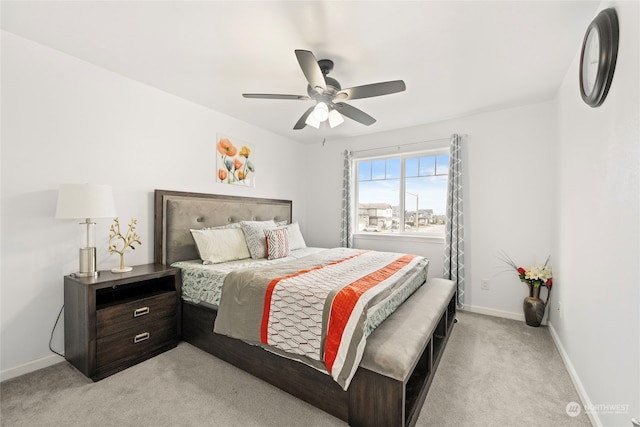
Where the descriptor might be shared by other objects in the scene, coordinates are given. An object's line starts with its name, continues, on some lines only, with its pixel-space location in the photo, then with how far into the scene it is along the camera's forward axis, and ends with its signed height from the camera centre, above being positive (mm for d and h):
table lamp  1954 +21
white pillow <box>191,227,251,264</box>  2686 -358
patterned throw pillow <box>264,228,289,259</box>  2960 -364
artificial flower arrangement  2844 -664
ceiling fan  1858 +949
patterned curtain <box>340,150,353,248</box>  4270 +63
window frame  3736 +384
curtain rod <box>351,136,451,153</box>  3595 +991
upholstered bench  1401 -859
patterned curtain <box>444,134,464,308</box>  3344 -156
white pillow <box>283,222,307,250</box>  3549 -355
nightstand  1945 -871
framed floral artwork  3436 +653
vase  2844 -997
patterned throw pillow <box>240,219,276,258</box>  2980 -315
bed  1446 -897
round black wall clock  1420 +927
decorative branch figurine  2336 -280
